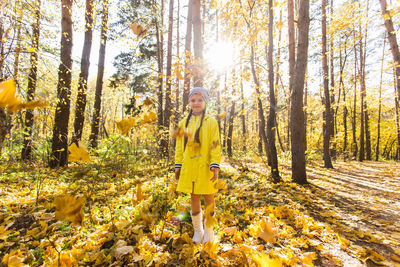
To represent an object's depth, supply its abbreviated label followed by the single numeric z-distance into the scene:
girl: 1.99
